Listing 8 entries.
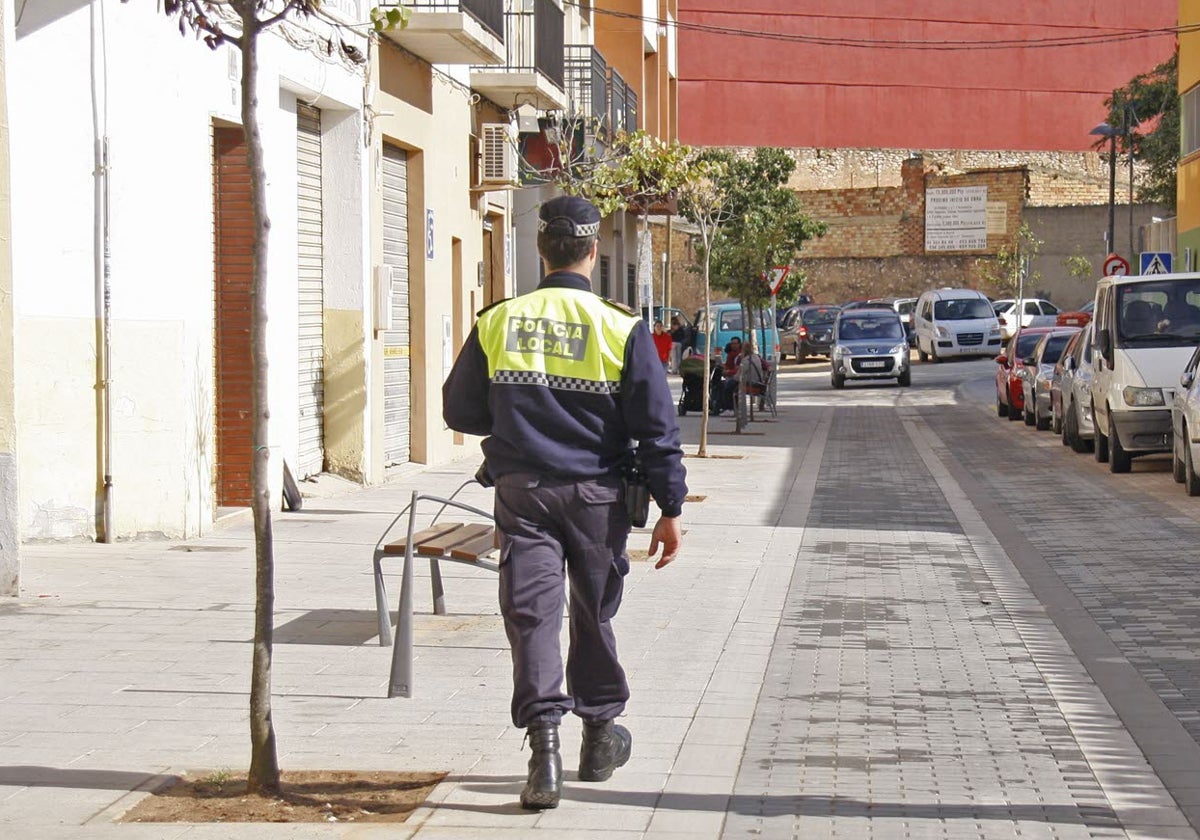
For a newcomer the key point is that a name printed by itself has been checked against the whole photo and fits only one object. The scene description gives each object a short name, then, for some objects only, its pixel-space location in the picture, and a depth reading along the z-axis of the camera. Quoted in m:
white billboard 62.38
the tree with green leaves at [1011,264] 56.43
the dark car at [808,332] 53.19
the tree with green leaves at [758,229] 31.00
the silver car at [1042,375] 27.78
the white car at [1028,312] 53.31
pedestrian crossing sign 31.77
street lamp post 45.38
